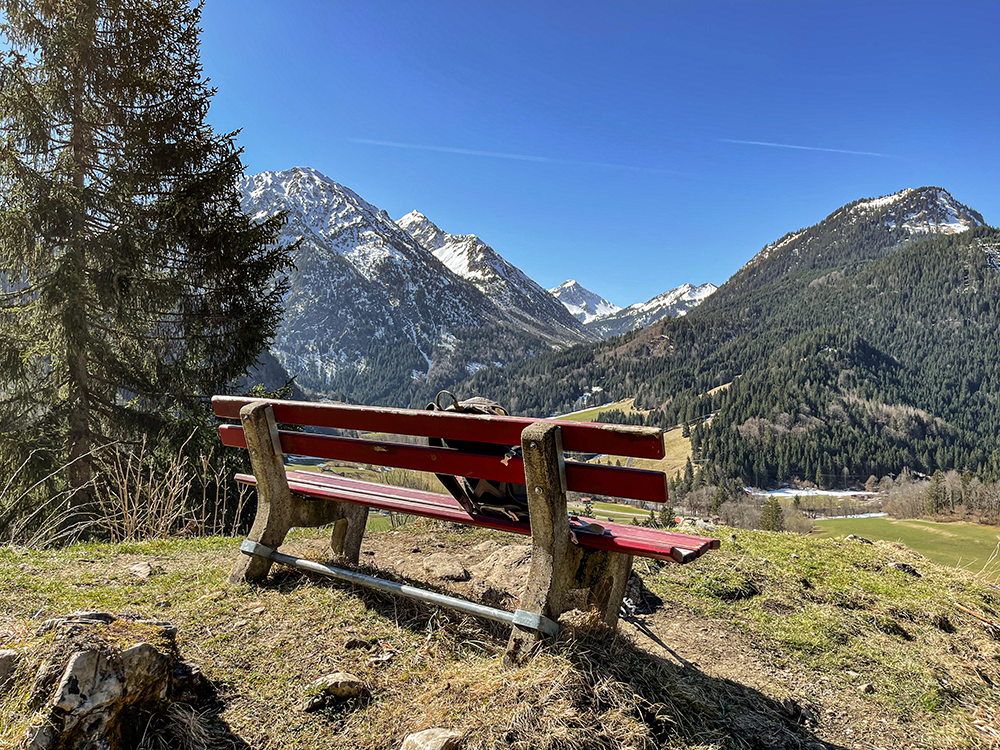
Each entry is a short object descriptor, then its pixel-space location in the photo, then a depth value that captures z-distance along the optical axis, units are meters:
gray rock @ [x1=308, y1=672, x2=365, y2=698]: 2.72
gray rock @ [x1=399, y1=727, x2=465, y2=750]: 2.23
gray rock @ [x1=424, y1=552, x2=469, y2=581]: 5.25
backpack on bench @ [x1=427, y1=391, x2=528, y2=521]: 3.62
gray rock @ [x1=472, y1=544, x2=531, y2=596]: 5.03
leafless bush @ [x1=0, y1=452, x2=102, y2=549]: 7.87
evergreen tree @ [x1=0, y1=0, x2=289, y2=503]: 9.38
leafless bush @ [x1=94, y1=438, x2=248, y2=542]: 6.59
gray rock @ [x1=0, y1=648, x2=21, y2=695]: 2.28
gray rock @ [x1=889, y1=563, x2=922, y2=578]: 6.46
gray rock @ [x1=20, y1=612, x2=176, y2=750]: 1.99
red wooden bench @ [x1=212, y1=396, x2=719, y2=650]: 2.81
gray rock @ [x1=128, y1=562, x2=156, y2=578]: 4.52
